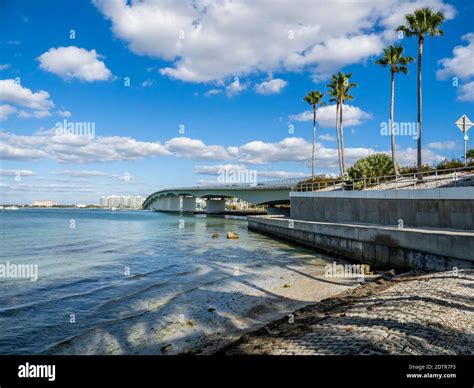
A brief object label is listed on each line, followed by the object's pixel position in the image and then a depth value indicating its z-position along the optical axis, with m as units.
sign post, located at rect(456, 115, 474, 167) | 15.95
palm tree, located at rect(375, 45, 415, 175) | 37.47
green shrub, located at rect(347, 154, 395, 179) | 40.19
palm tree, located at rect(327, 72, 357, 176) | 46.62
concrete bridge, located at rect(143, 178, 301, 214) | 64.50
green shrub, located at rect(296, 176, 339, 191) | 51.79
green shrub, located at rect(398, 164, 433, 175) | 36.82
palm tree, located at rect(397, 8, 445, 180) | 30.08
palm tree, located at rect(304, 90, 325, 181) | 57.16
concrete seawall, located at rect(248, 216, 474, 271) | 13.48
